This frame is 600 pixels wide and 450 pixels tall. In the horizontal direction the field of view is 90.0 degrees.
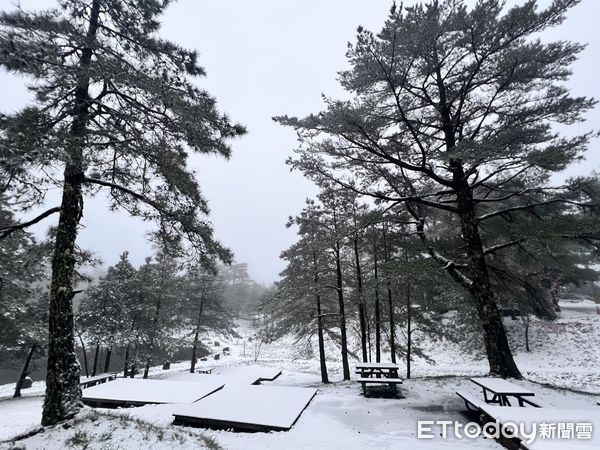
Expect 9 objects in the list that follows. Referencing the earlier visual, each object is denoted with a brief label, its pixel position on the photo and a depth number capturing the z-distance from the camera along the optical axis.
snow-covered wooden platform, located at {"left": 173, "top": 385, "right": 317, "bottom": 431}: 6.56
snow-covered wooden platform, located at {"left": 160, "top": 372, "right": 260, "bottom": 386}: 12.36
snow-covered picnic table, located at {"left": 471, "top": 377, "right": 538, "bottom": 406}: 6.76
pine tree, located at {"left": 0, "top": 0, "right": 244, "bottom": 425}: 4.98
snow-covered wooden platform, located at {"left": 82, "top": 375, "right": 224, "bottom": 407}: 9.02
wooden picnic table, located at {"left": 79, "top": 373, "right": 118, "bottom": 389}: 16.04
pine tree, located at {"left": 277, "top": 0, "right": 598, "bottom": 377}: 8.36
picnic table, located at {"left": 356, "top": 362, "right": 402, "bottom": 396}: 10.25
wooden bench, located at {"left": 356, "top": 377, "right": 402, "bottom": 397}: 9.63
